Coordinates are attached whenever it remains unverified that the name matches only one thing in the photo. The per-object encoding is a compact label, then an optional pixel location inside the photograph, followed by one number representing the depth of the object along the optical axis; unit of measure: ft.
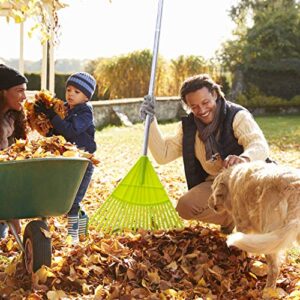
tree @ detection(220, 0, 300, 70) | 69.72
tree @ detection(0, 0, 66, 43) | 14.53
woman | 14.52
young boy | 14.53
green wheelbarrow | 10.87
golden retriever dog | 9.78
